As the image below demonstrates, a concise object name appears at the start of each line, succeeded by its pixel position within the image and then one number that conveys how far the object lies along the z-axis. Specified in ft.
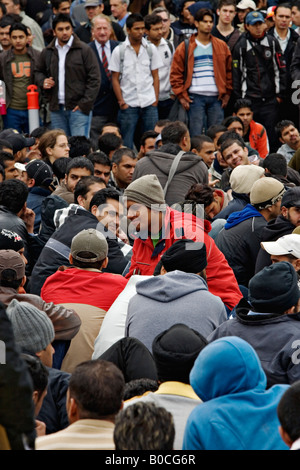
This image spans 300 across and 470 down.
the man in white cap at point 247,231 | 42.65
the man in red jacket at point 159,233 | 36.09
